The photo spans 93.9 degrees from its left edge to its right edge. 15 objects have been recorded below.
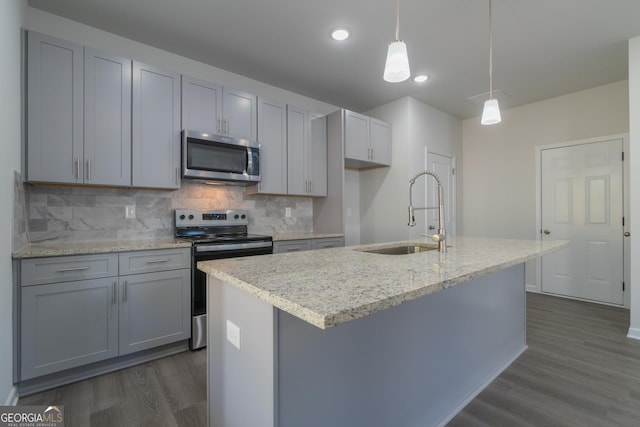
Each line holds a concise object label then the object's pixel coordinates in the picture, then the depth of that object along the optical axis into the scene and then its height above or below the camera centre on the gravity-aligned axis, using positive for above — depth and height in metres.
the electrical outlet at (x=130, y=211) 2.65 +0.04
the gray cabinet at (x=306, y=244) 3.03 -0.32
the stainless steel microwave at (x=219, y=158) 2.66 +0.54
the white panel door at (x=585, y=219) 3.57 -0.06
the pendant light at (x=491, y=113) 2.10 +0.72
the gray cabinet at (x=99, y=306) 1.86 -0.64
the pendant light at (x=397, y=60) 1.50 +0.78
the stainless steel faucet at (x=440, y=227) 1.72 -0.08
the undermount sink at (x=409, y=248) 2.18 -0.26
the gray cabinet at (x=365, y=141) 3.67 +0.95
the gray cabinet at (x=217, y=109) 2.71 +1.02
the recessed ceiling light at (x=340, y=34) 2.53 +1.56
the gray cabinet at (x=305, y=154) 3.45 +0.74
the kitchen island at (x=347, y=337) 0.96 -0.51
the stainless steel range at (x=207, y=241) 2.49 -0.24
